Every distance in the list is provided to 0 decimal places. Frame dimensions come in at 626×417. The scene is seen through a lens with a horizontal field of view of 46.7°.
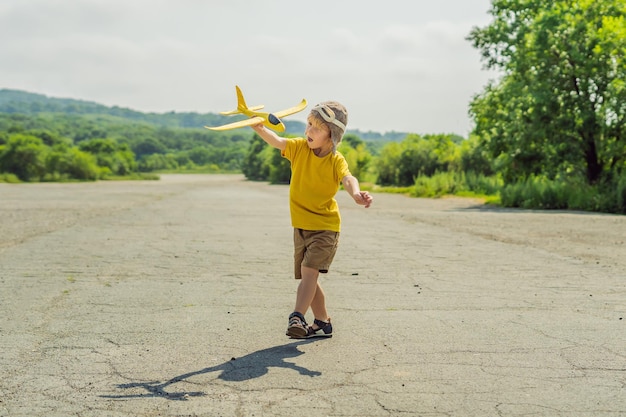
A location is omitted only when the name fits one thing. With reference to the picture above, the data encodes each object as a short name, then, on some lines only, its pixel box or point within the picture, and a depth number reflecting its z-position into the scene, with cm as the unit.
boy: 521
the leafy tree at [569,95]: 2559
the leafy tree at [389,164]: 5038
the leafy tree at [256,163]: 9994
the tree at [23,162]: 7238
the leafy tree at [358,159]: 6147
